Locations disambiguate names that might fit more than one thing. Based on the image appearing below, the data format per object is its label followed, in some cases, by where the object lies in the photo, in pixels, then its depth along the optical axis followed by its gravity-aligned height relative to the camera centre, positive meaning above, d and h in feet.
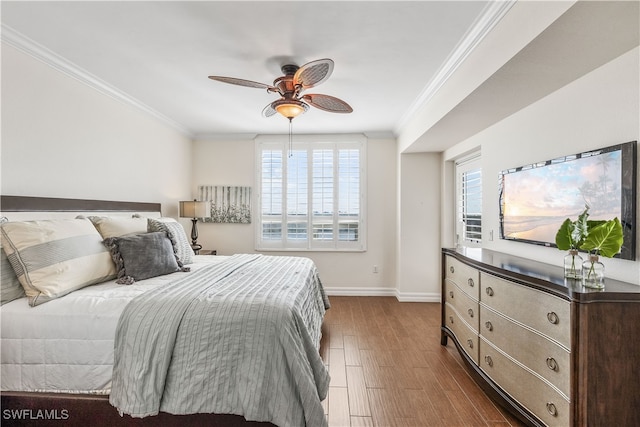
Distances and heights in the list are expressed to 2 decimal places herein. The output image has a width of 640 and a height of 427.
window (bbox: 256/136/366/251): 15.19 +1.23
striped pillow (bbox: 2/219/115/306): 5.58 -0.85
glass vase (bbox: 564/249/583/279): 5.23 -0.90
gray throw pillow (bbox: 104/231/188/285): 7.11 -1.04
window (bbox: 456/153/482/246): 11.33 +0.70
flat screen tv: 4.99 +0.54
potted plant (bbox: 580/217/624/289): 4.62 -0.42
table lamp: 12.97 +0.26
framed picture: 15.31 +0.54
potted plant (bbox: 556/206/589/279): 4.93 -0.38
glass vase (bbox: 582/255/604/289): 4.70 -0.92
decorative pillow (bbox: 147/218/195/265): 8.94 -0.59
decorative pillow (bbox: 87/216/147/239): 7.61 -0.28
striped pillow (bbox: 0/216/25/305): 5.53 -1.31
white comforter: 5.20 -2.39
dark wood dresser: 4.42 -2.19
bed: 4.88 -2.44
